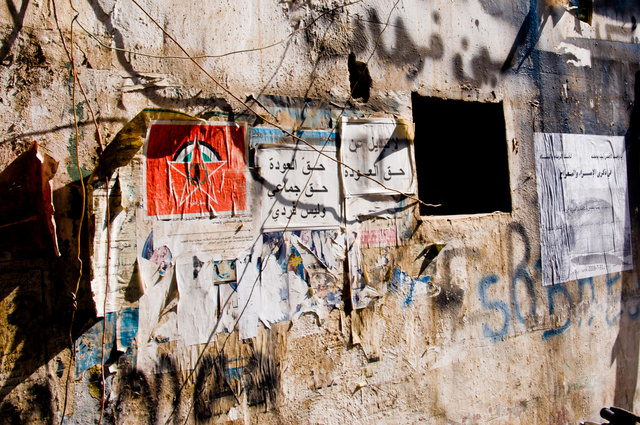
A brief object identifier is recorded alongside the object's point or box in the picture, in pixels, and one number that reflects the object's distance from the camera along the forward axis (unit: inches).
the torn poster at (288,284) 84.4
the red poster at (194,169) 75.9
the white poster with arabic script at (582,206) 121.0
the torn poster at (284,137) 84.5
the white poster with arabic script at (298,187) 85.2
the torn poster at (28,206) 62.6
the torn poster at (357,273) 92.0
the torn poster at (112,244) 69.9
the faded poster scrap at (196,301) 77.3
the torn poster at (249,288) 81.9
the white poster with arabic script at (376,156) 93.2
